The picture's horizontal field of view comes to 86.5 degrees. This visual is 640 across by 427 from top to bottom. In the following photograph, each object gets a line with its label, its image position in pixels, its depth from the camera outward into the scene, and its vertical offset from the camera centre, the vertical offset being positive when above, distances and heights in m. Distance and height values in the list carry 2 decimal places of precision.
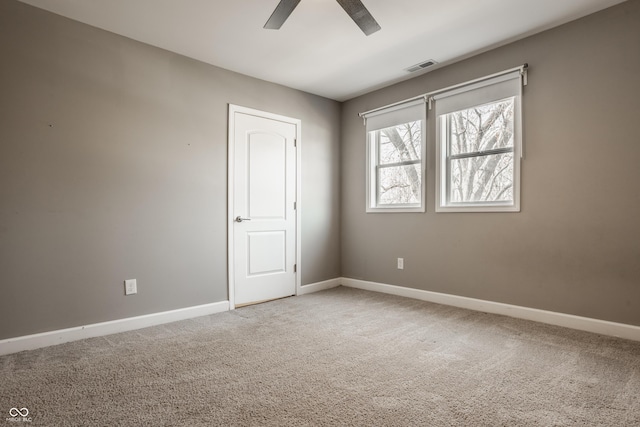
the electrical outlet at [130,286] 2.98 -0.66
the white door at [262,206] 3.75 +0.07
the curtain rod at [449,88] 3.09 +1.31
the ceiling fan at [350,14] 2.15 +1.32
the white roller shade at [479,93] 3.18 +1.19
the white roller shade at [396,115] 3.93 +1.18
